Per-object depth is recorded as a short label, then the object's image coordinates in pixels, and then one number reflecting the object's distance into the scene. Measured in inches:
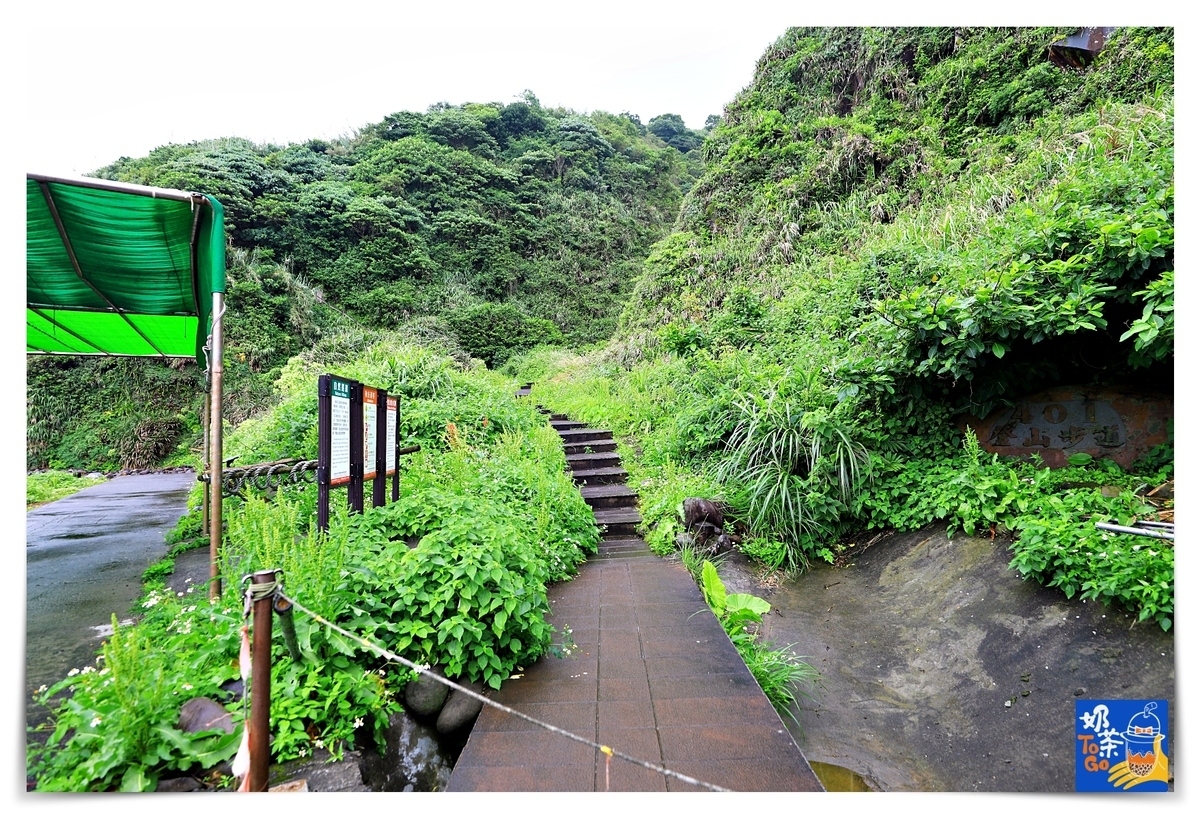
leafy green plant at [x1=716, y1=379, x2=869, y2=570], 187.9
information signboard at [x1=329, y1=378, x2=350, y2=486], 123.0
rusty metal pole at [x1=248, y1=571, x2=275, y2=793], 63.4
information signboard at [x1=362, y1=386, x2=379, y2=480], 139.1
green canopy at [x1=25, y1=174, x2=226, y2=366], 118.0
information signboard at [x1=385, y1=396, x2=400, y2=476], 158.4
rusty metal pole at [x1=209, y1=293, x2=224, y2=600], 115.9
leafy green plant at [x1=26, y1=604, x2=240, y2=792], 66.6
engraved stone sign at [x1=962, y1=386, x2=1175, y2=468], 150.3
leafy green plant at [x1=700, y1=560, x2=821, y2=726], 117.4
